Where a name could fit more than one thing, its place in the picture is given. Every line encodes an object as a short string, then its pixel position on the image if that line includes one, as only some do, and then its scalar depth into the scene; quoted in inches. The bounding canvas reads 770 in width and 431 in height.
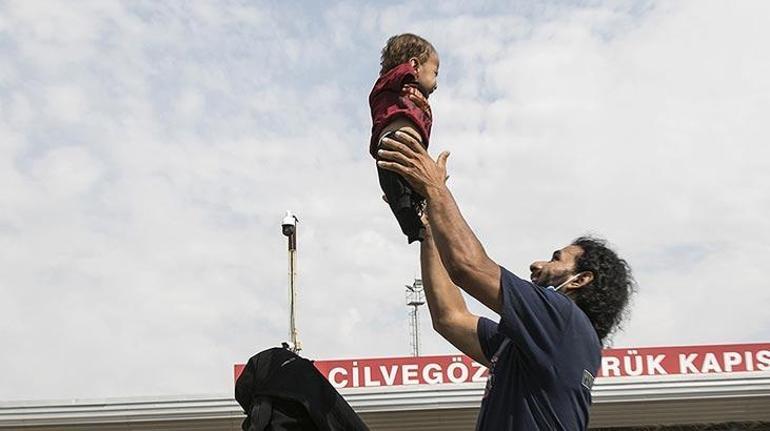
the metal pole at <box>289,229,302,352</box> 702.3
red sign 635.5
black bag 156.2
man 127.6
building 458.9
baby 148.2
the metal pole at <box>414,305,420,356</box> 1859.1
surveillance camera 702.5
